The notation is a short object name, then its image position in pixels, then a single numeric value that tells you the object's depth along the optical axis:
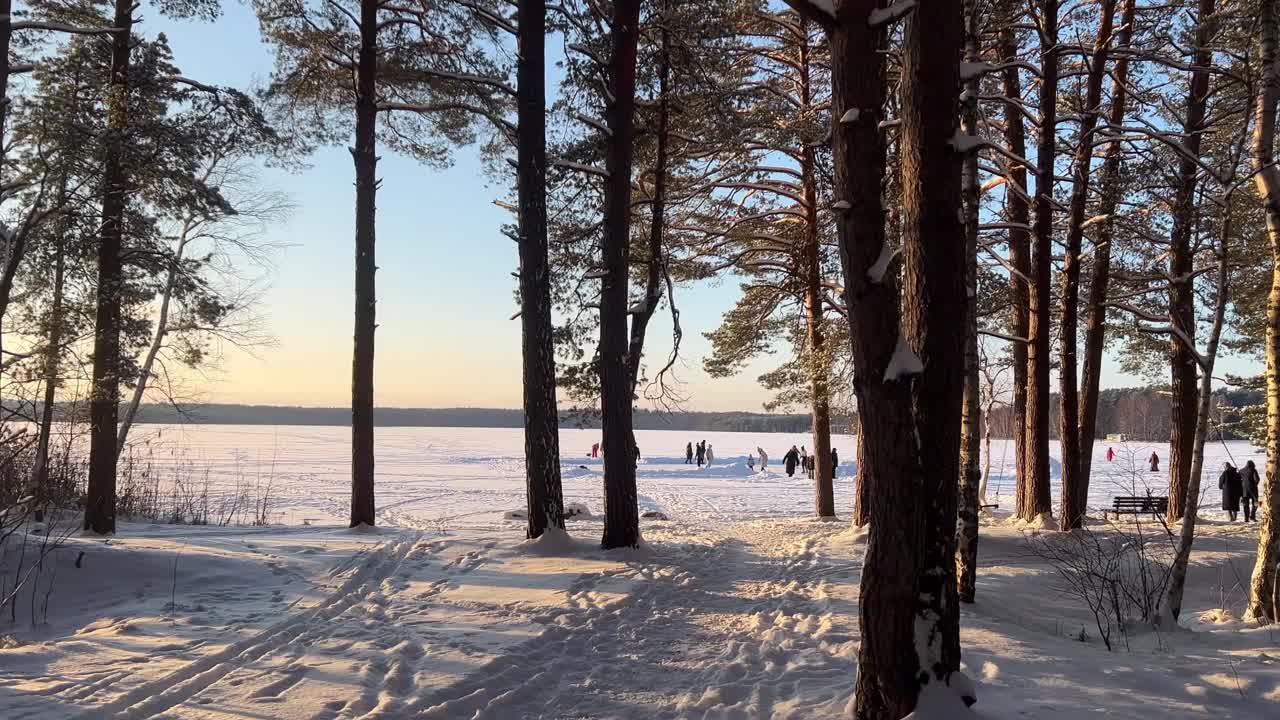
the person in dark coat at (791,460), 33.16
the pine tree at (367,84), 11.91
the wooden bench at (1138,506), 15.39
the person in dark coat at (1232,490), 17.17
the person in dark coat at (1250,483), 17.06
